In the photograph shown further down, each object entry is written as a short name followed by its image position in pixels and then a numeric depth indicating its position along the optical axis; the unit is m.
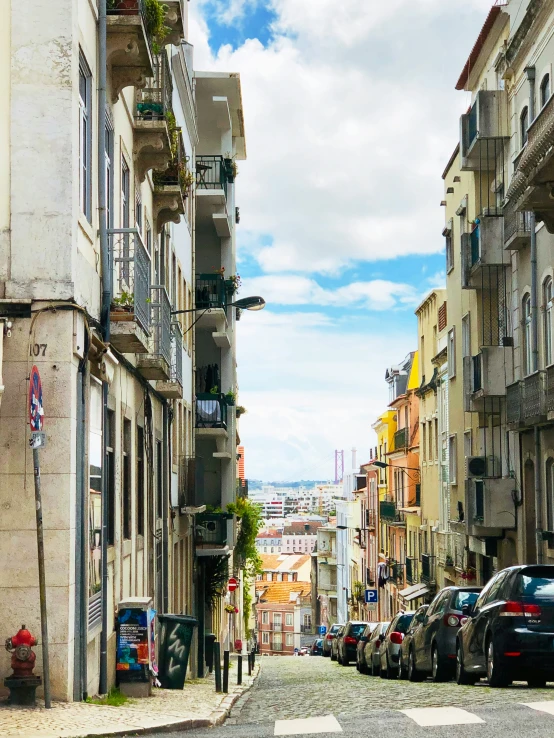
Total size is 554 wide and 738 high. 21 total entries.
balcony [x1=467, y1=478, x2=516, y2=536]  30.44
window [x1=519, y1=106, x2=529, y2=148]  29.12
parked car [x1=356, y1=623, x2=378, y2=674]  30.11
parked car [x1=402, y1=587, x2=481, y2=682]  18.77
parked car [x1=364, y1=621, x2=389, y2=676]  27.55
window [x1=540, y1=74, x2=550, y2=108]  26.69
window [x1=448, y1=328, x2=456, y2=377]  39.22
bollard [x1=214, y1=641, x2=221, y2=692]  19.41
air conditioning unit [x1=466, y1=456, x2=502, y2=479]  33.03
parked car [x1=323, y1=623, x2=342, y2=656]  54.54
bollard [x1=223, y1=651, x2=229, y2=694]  19.39
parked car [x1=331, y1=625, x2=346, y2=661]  43.59
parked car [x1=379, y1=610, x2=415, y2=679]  24.09
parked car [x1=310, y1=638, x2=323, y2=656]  82.21
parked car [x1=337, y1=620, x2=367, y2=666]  39.92
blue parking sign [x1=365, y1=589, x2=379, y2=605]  66.38
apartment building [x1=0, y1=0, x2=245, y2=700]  12.85
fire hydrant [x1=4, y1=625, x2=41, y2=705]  12.08
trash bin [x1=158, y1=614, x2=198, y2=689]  17.95
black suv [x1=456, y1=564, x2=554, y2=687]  14.42
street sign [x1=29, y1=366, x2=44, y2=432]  11.27
